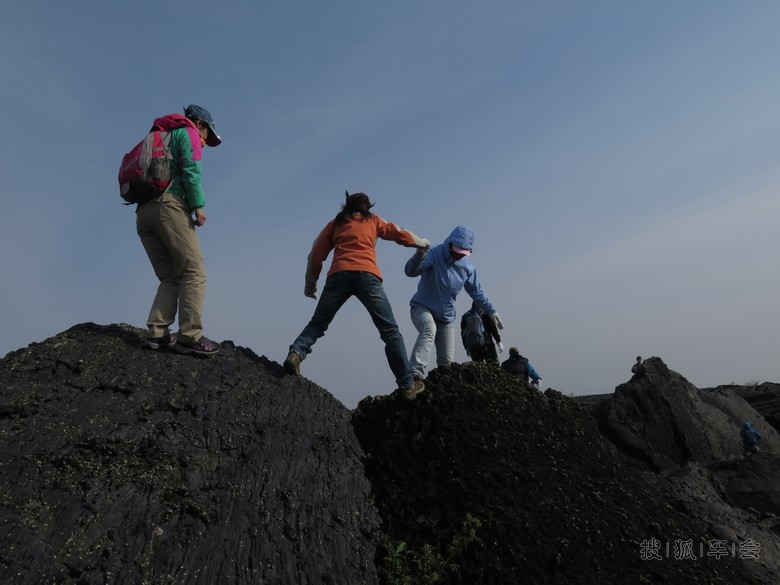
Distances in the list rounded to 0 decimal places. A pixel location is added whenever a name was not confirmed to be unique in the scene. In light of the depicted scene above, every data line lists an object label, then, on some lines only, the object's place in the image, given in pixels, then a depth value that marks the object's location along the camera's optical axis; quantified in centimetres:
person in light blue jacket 760
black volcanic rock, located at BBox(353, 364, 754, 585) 475
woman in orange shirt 595
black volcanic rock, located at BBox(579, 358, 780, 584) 762
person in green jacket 555
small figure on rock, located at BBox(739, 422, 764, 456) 1133
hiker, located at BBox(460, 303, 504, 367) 895
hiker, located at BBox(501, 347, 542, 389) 1069
